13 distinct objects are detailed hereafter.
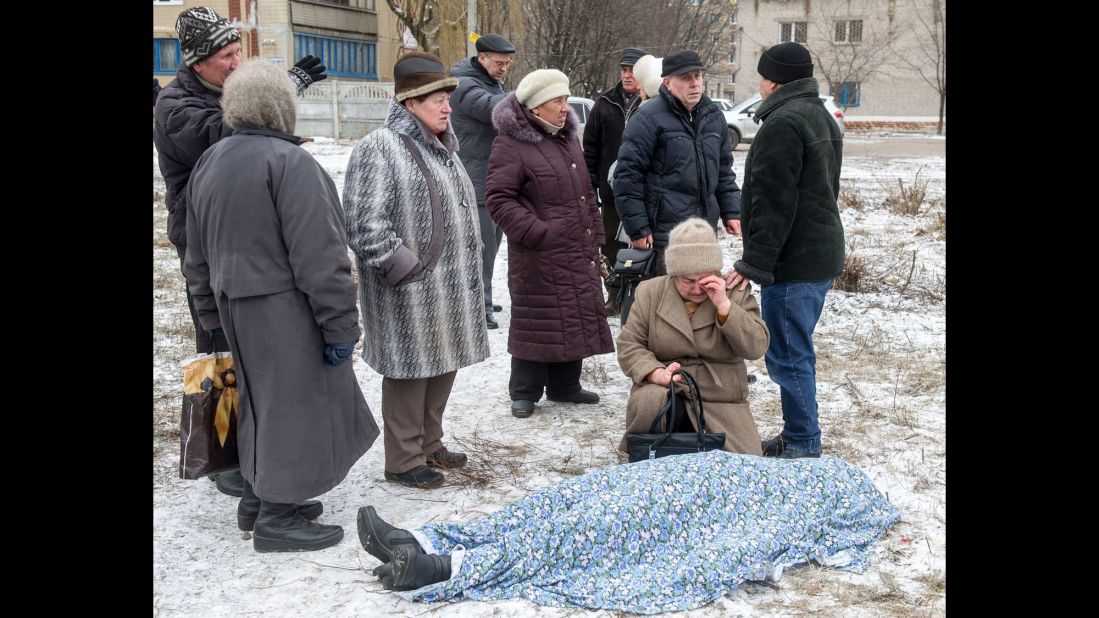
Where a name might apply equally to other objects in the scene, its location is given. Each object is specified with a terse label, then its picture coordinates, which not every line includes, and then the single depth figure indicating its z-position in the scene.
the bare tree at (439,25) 16.98
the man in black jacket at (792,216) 4.02
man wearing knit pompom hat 3.70
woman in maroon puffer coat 4.89
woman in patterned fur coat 3.89
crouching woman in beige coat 3.91
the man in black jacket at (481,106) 6.31
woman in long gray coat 3.27
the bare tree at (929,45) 38.12
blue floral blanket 3.10
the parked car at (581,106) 18.61
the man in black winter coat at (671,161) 5.27
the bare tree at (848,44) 40.12
